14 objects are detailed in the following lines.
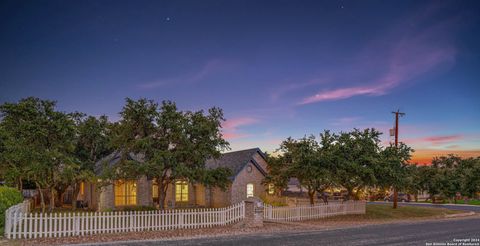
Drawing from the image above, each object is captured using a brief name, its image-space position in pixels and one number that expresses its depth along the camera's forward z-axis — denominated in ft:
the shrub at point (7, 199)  59.06
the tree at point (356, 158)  92.43
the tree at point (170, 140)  71.56
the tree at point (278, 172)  98.53
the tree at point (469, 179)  161.17
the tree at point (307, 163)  91.71
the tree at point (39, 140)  79.20
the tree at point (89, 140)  107.24
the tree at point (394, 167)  95.11
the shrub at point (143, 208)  78.48
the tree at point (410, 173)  102.11
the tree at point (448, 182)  160.76
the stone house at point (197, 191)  106.63
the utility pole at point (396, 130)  115.34
